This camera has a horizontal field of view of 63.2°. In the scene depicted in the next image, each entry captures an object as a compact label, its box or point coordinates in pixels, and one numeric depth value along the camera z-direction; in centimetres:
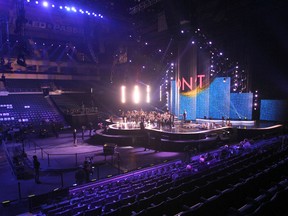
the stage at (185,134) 1603
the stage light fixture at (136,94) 2848
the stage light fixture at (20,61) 1616
